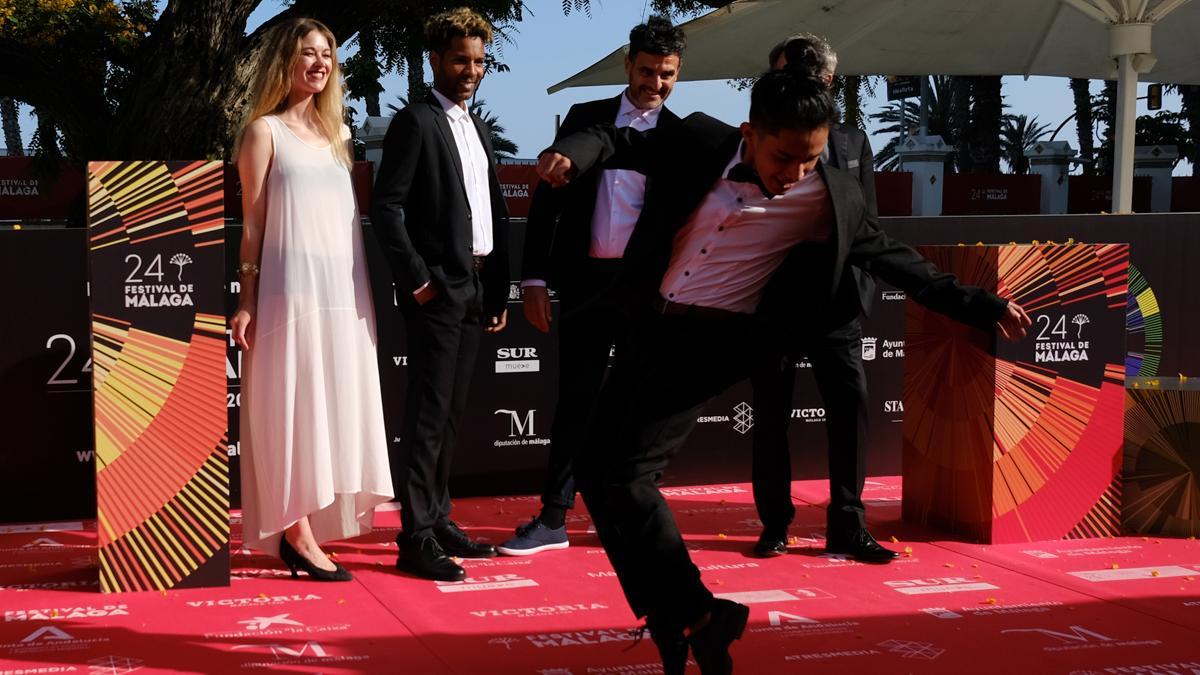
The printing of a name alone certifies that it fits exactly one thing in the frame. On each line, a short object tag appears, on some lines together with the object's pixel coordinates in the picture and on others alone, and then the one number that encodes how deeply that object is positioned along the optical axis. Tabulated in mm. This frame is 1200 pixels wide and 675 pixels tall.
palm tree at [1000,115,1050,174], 50062
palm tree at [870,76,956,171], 38531
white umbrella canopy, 8320
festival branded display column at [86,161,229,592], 4184
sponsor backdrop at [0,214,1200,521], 5340
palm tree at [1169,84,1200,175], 25859
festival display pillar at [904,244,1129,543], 5023
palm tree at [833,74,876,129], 16984
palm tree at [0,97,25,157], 31562
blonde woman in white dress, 4199
